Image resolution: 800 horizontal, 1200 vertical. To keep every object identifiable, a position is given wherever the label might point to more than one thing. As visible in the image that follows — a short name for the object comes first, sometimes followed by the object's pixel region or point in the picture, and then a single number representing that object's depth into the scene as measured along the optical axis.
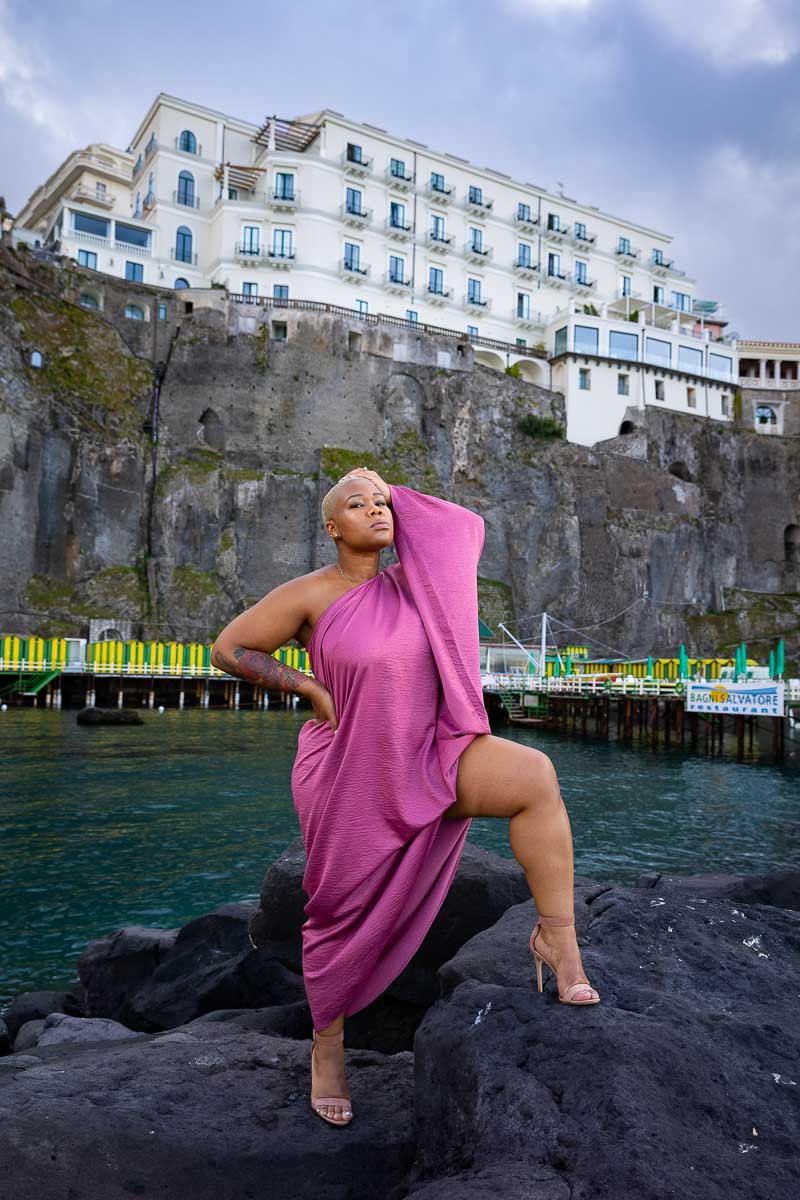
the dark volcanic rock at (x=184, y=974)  5.97
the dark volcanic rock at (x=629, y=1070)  2.27
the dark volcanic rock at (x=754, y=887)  6.11
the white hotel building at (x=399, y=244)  56.00
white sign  28.55
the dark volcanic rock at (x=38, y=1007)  6.52
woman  3.08
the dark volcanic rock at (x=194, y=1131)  2.63
